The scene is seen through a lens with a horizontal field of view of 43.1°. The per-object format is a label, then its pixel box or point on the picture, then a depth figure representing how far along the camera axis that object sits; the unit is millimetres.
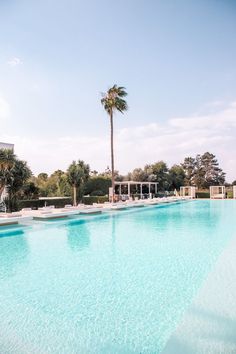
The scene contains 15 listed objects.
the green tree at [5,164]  15586
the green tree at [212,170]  54031
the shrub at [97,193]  34938
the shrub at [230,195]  37394
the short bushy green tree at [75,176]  22094
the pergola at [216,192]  37156
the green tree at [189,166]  54197
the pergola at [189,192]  38712
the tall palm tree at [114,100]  25625
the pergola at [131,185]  39591
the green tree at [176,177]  45969
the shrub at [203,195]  40025
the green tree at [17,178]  17266
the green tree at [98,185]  36106
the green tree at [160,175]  43781
